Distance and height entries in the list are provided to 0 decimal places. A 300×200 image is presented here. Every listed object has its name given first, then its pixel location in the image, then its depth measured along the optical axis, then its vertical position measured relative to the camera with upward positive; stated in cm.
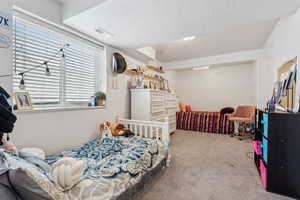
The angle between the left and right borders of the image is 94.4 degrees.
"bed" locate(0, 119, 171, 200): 107 -67
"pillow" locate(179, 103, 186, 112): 506 -29
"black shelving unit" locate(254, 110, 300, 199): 143 -58
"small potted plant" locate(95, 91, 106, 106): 239 +1
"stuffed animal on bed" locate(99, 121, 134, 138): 230 -53
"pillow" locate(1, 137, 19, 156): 114 -40
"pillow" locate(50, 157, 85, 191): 100 -56
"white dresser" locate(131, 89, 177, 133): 289 -12
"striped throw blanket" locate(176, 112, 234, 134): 417 -73
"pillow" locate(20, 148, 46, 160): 131 -53
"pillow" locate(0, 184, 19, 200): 62 -44
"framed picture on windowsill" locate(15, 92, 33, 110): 149 -3
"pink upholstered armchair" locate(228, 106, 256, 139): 361 -46
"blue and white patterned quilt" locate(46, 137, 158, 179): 131 -66
